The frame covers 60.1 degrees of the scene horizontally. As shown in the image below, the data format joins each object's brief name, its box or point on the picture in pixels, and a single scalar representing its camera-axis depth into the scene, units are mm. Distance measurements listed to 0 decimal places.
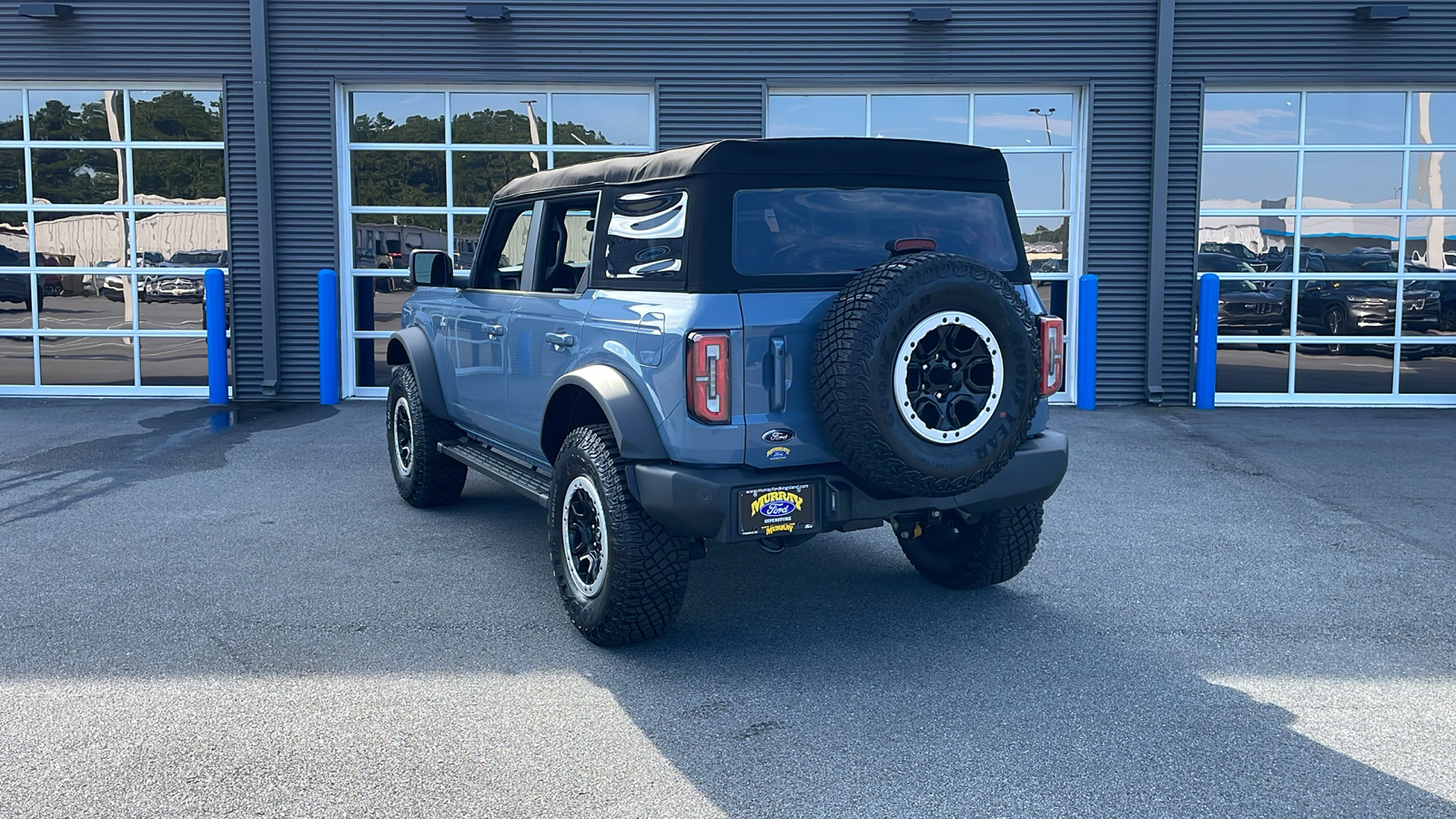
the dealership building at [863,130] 12203
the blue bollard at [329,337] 12188
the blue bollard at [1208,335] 11797
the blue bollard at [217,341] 12141
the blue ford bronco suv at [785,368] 4414
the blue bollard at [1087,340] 11922
